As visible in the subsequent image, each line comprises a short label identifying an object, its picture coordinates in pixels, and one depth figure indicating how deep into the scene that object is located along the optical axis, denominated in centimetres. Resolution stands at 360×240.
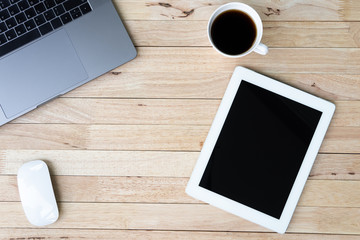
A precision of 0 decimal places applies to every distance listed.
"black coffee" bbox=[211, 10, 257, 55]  69
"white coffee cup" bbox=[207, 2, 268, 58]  67
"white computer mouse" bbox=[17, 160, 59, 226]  71
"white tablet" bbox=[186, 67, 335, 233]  72
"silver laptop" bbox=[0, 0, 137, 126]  69
